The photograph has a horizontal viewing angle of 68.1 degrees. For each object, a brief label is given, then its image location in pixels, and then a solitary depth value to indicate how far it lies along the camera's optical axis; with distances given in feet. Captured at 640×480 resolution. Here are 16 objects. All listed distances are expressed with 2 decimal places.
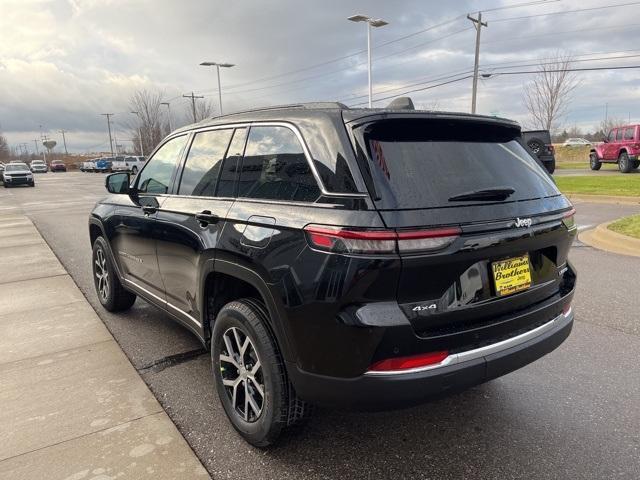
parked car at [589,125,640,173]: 72.13
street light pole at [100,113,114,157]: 284.45
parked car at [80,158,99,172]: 204.67
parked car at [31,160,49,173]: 219.82
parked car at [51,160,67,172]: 222.28
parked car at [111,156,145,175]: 168.45
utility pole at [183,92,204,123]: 140.32
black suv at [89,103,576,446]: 6.76
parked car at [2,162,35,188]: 102.53
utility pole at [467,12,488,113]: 83.66
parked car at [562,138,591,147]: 153.58
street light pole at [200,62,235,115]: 107.65
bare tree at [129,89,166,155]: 190.08
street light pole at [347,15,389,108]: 68.23
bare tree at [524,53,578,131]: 113.19
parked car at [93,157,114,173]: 189.57
